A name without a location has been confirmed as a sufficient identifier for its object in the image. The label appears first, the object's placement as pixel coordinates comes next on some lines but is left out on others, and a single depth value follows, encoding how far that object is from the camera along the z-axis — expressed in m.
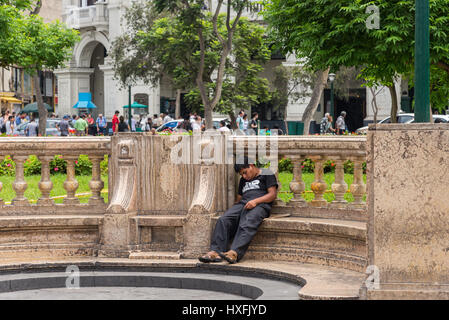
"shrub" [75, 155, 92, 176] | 17.64
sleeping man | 8.27
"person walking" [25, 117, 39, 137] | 31.00
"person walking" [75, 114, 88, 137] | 39.34
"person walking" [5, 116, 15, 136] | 35.49
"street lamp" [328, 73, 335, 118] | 41.74
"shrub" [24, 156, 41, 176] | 17.73
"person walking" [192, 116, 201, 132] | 33.02
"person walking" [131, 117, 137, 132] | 49.42
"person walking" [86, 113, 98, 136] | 45.78
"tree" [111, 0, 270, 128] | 39.34
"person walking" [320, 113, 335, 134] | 38.16
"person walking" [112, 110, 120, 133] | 39.74
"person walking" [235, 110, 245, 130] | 34.78
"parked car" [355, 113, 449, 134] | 34.12
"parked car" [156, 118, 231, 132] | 40.28
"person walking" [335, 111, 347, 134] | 40.91
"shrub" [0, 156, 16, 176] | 18.25
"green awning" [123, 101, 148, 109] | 53.97
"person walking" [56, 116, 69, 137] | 36.03
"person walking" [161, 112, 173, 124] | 45.15
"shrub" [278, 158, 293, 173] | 17.37
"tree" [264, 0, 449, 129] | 19.66
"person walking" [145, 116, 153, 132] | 46.28
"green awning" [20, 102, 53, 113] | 58.31
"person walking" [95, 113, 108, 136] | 47.34
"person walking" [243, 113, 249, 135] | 35.11
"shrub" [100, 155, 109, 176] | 18.00
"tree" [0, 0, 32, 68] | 26.27
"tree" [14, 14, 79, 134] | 32.12
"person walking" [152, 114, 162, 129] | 45.72
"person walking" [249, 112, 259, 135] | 35.98
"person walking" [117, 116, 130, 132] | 34.59
